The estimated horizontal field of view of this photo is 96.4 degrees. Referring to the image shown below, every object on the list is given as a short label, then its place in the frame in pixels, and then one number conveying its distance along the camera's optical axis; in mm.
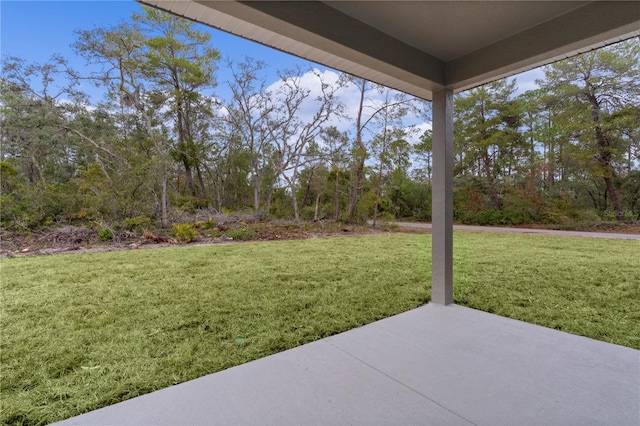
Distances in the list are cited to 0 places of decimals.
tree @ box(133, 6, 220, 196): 9844
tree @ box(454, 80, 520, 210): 12383
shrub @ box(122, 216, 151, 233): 6672
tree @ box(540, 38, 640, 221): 9125
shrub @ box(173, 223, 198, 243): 6707
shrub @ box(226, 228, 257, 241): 7250
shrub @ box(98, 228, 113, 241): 6225
